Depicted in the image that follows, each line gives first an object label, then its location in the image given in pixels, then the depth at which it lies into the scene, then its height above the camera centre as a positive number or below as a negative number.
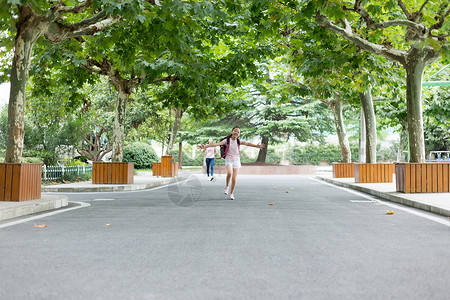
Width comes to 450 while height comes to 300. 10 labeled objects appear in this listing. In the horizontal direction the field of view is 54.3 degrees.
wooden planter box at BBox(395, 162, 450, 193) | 12.36 -0.22
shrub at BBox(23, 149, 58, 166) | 18.22 +0.32
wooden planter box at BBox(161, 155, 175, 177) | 24.69 -0.05
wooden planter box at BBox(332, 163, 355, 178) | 23.98 -0.10
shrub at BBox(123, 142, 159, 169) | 32.19 +0.75
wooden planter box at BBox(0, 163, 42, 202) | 9.30 -0.40
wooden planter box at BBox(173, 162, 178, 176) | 25.27 -0.19
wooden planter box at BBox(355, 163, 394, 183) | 18.54 -0.19
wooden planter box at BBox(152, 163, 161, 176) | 24.88 -0.17
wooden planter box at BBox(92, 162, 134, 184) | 16.45 -0.32
